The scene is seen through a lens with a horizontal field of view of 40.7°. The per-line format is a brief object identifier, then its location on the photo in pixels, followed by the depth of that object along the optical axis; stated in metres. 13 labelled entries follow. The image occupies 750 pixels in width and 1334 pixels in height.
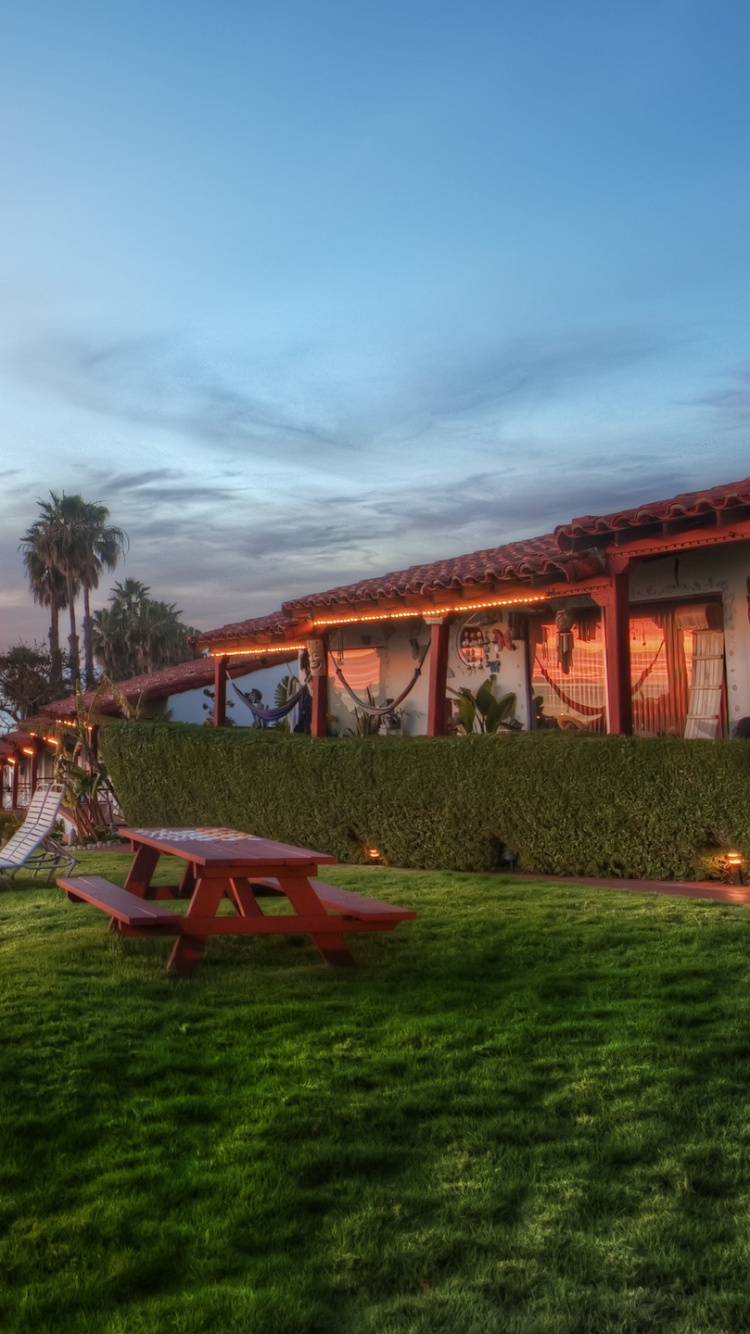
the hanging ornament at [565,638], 12.59
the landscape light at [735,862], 8.58
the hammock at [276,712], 17.88
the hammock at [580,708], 13.13
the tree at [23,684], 36.62
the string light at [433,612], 12.47
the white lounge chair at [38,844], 10.05
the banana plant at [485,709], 12.76
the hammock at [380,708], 15.19
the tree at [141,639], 42.53
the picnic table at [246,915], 5.29
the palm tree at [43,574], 44.25
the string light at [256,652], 17.28
